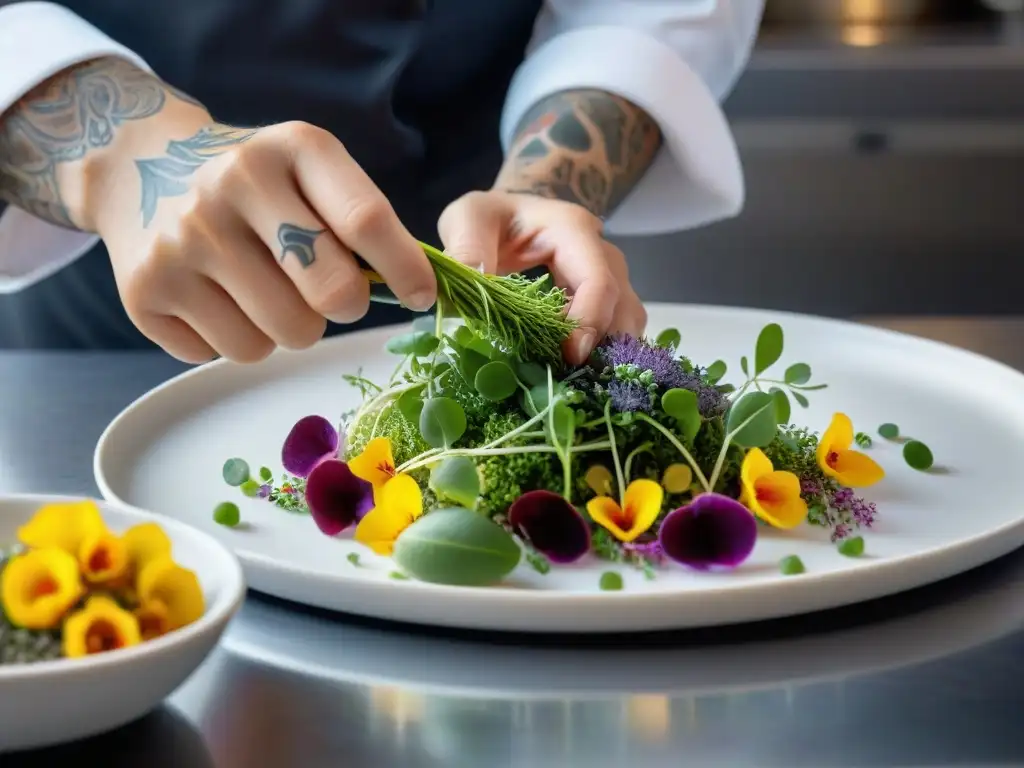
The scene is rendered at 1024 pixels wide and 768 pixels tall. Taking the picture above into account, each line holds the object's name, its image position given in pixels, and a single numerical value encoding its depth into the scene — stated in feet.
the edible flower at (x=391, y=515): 2.34
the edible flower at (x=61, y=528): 1.74
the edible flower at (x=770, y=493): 2.41
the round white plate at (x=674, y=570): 2.04
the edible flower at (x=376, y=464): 2.52
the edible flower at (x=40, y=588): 1.64
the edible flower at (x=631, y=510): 2.30
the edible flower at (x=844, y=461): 2.62
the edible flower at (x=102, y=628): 1.62
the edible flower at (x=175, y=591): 1.72
